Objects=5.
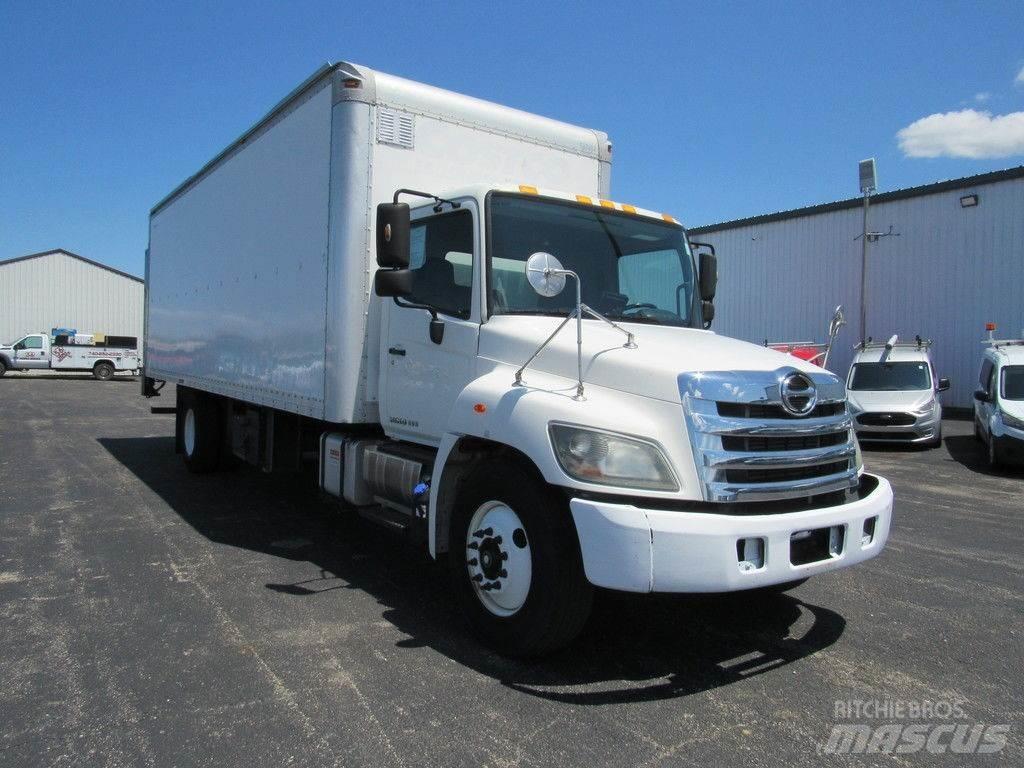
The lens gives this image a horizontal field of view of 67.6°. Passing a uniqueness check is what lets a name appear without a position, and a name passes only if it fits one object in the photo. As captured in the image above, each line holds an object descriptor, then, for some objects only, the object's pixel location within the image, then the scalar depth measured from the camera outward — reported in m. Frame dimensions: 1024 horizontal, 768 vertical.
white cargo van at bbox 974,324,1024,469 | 11.13
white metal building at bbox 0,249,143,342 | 46.00
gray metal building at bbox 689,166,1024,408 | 20.09
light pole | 21.22
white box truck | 3.50
